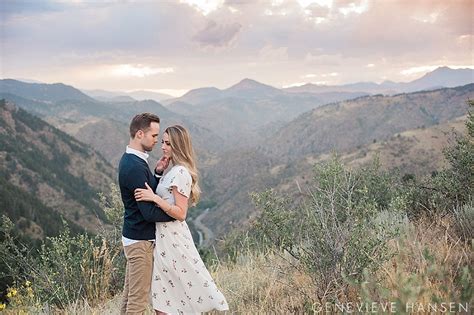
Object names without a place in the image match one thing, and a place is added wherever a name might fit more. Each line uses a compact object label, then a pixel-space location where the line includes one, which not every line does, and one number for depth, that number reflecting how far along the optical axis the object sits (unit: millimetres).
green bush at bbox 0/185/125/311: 4957
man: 3395
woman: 3514
